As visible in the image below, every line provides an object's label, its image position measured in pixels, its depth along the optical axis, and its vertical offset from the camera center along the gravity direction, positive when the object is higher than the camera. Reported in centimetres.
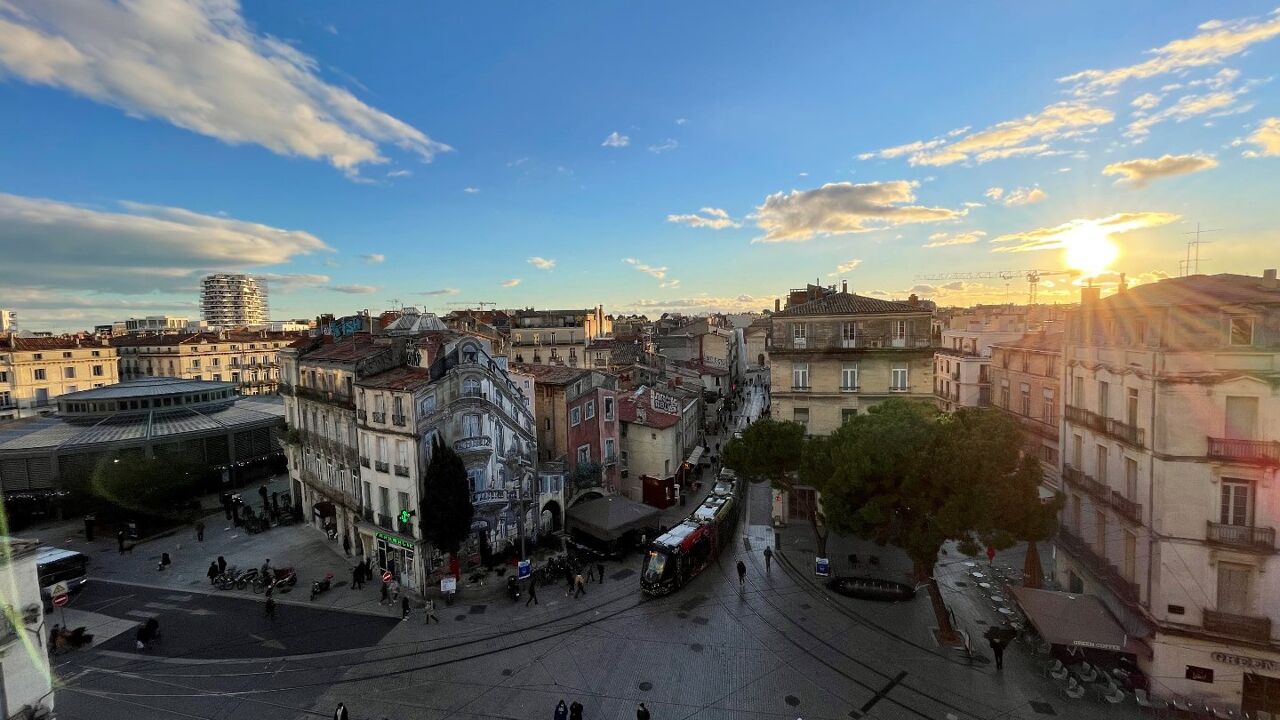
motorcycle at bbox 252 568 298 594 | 3030 -1338
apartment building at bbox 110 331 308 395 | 9256 -294
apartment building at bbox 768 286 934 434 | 3659 -185
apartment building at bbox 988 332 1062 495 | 3503 -435
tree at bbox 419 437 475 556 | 2888 -875
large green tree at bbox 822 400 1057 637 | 2261 -677
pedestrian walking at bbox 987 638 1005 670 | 2175 -1277
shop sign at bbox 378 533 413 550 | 2987 -1124
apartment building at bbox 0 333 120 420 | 7025 -375
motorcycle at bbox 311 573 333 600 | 2953 -1342
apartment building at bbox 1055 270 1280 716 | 1888 -602
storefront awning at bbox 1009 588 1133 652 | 2044 -1151
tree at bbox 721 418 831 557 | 3359 -752
